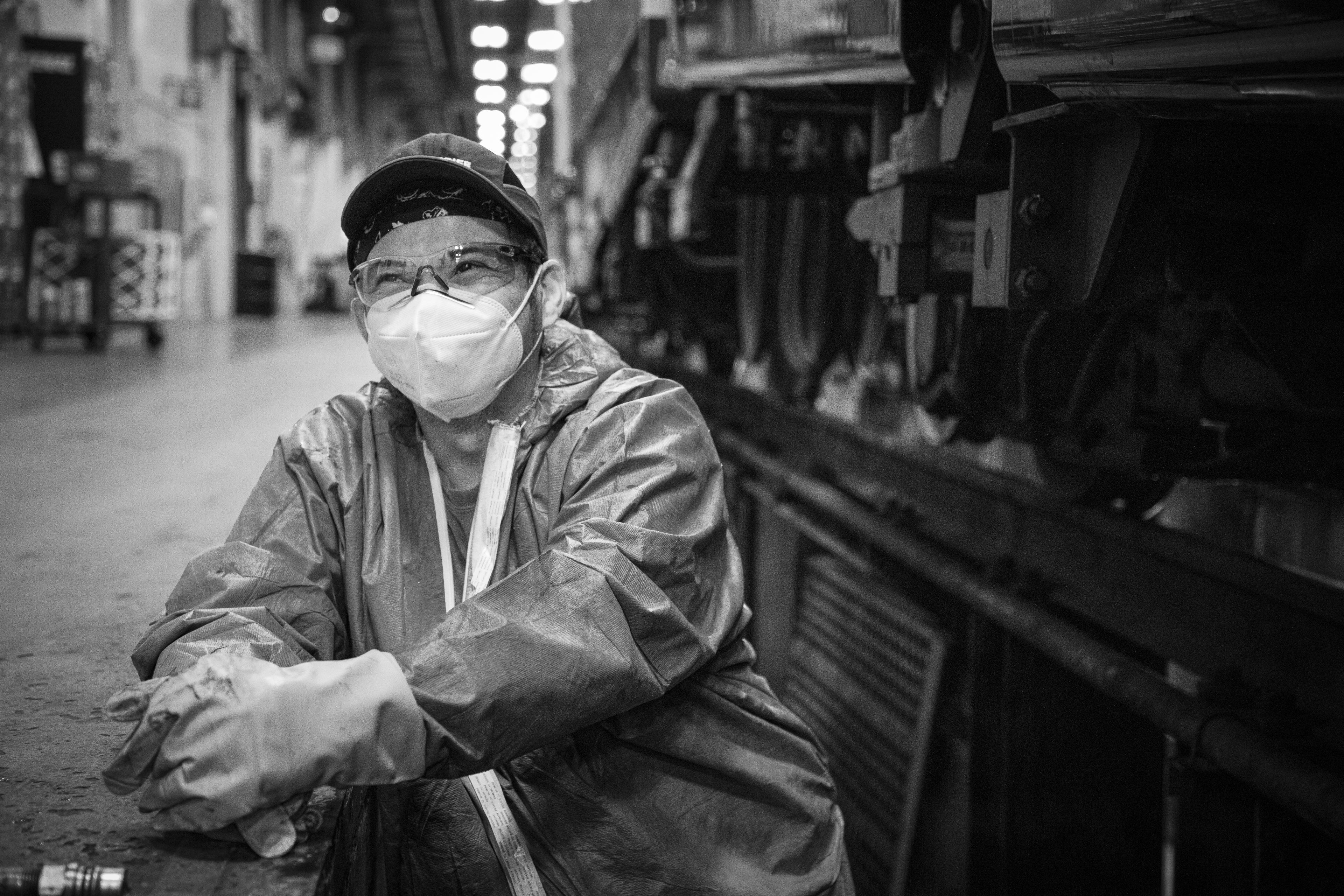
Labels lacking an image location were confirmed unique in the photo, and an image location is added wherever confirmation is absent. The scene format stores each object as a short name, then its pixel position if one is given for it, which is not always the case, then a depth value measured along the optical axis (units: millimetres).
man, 1591
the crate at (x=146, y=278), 10375
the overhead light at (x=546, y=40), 23453
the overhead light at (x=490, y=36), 34281
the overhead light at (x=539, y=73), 33125
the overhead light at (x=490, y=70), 39094
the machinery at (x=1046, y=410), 2215
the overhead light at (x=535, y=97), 39125
